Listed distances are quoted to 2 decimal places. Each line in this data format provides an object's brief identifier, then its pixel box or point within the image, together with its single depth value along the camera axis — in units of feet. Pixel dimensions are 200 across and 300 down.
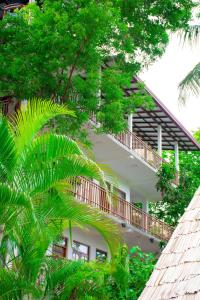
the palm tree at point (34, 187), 30.78
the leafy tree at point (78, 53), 48.24
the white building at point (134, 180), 73.82
